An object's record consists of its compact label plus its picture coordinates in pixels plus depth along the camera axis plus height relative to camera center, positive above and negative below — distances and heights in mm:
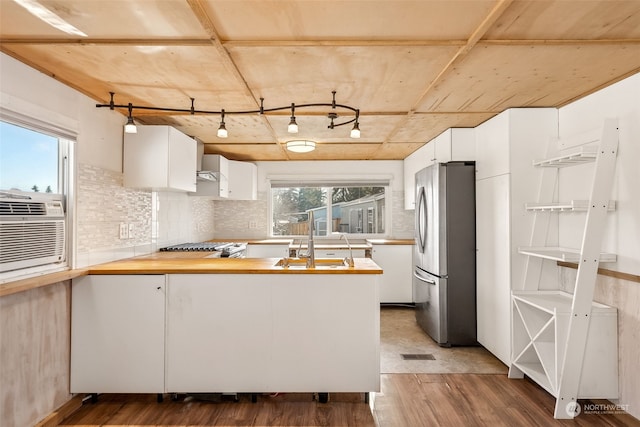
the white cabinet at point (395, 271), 4867 -715
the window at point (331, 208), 5621 +172
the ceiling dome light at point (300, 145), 3600 +754
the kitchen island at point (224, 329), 2375 -747
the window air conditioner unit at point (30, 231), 1923 -72
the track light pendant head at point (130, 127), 2556 +662
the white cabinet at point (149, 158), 3000 +519
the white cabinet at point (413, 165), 4249 +715
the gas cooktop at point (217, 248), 3638 -318
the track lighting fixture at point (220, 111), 2527 +825
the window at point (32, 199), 1938 +115
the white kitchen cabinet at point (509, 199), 2873 +164
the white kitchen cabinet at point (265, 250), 4988 -442
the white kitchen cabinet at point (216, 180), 4340 +493
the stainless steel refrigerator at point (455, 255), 3412 -348
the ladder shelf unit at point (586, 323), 2184 -664
